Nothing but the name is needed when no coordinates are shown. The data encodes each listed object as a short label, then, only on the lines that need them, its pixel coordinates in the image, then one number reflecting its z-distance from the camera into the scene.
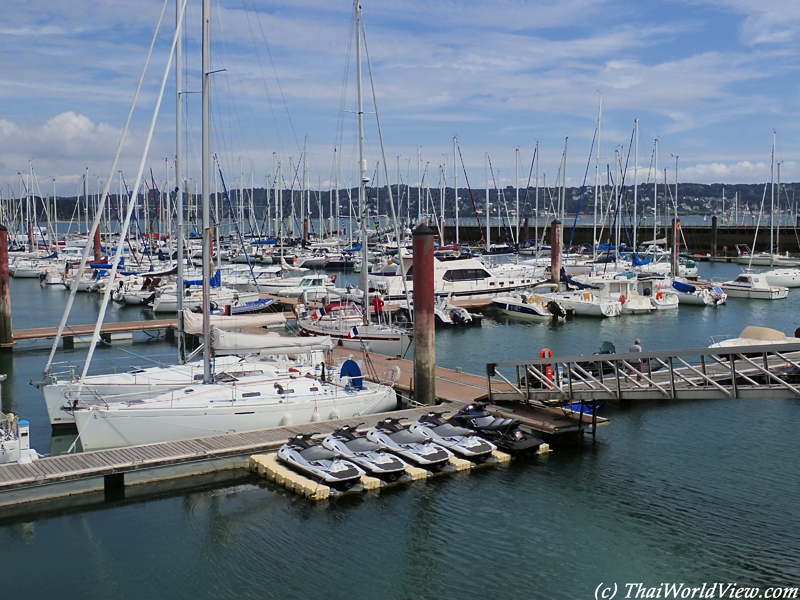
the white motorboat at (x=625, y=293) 54.59
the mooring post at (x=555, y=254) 63.28
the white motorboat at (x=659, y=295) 55.66
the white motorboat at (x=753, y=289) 61.50
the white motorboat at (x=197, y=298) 51.66
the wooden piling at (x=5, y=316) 39.03
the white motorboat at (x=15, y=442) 19.23
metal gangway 17.58
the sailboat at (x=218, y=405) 21.64
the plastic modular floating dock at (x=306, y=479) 19.02
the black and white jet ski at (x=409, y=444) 20.62
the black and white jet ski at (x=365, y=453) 19.91
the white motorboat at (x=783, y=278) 69.62
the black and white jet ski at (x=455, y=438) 21.20
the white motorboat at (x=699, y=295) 57.84
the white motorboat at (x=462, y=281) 55.97
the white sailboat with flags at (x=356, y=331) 36.09
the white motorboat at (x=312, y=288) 55.56
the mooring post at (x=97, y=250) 82.97
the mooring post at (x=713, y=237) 106.22
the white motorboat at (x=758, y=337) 32.22
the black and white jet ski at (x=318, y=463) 19.23
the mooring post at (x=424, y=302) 24.66
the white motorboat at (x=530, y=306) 52.00
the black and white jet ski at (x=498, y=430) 21.88
